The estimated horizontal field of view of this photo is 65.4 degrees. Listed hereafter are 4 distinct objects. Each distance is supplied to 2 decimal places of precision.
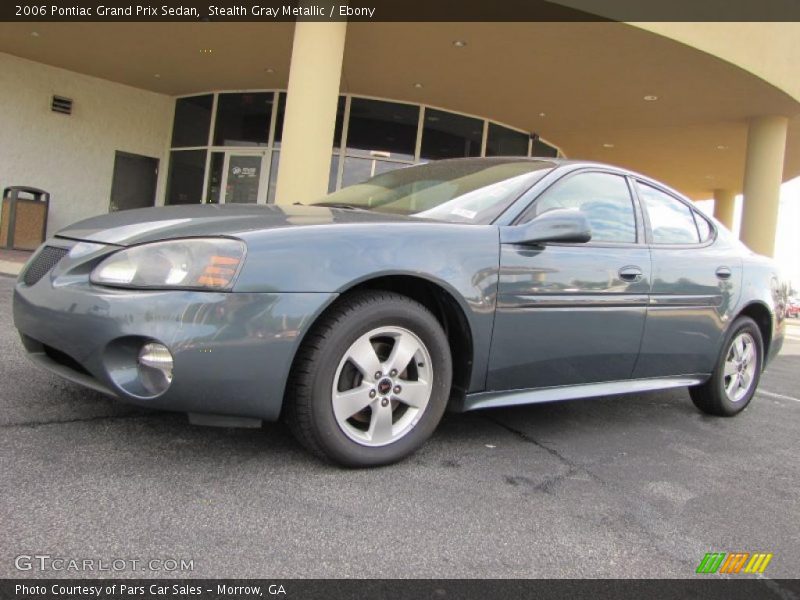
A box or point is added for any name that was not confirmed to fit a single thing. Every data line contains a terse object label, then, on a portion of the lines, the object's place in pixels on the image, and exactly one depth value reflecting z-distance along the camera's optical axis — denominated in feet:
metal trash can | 36.45
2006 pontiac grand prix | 7.02
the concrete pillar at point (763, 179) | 35.86
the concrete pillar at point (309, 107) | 24.41
